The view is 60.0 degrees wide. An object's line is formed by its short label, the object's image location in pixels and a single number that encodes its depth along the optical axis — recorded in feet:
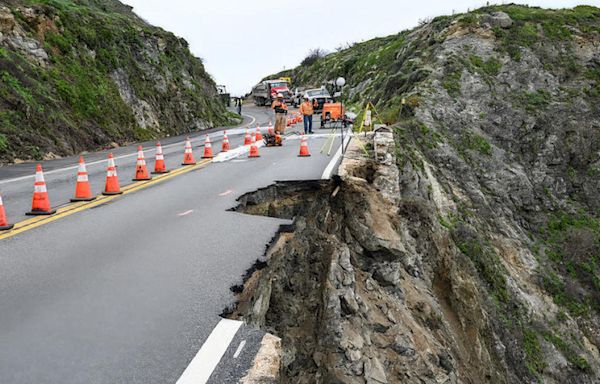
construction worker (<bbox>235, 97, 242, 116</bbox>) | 184.34
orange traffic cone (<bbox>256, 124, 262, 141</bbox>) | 79.51
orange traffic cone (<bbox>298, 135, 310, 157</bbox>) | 51.72
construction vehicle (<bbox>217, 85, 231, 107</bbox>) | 188.01
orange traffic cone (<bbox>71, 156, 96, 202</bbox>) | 31.32
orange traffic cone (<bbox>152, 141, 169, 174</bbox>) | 43.04
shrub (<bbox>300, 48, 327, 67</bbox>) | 313.03
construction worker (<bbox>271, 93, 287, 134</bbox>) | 77.05
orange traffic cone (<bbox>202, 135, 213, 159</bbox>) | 54.60
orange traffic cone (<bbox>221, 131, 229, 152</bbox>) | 62.02
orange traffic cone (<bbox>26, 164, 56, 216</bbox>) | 27.37
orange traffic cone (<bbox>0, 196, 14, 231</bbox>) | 24.20
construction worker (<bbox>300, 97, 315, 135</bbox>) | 76.43
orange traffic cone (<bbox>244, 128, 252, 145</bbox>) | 71.05
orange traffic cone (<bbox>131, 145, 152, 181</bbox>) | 39.13
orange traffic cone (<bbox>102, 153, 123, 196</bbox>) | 33.06
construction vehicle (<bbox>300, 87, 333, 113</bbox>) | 145.59
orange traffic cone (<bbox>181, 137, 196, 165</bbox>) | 48.93
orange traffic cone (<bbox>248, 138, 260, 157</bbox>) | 54.02
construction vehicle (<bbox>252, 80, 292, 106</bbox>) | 196.83
